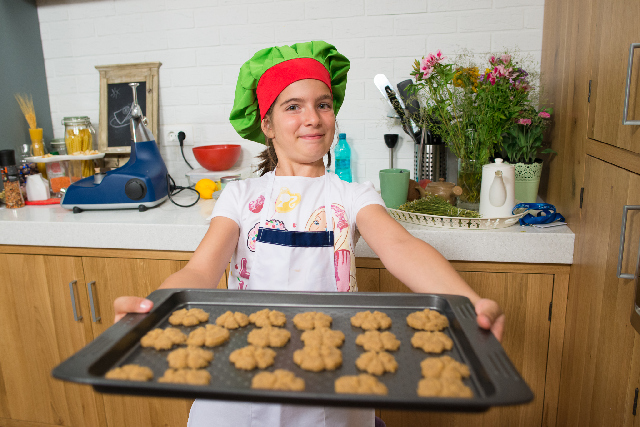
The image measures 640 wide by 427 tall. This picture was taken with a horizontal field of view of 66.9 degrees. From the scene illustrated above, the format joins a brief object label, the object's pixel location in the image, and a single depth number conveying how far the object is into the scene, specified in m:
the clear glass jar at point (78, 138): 2.24
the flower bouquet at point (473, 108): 1.65
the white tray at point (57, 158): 2.06
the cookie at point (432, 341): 0.83
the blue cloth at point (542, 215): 1.56
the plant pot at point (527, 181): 1.74
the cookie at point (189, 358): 0.80
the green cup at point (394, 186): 1.73
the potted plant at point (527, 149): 1.71
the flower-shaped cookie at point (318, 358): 0.80
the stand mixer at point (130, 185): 1.90
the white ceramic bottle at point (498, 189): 1.58
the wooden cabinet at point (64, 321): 1.79
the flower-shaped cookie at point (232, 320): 0.93
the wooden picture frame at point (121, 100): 2.30
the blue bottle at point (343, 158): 2.13
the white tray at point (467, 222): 1.55
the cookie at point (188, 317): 0.92
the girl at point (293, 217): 1.13
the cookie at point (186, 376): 0.75
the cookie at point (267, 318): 0.92
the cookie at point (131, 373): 0.73
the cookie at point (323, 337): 0.86
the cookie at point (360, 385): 0.73
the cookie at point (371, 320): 0.91
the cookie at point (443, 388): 0.68
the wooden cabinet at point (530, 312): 1.54
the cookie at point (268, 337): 0.87
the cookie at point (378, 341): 0.85
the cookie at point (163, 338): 0.85
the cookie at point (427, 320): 0.88
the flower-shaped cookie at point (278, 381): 0.74
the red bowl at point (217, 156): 2.17
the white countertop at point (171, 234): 1.51
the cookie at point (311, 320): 0.91
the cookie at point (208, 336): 0.87
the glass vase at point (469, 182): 1.75
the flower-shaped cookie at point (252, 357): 0.81
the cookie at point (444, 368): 0.75
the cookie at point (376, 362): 0.80
